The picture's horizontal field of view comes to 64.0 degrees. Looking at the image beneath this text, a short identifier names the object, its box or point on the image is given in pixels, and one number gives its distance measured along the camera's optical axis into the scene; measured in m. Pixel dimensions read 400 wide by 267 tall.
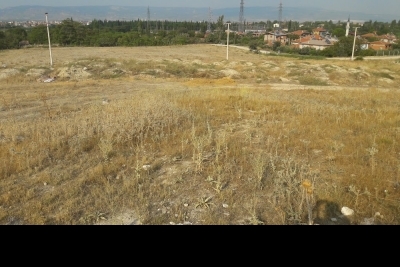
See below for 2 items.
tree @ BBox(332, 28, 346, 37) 102.69
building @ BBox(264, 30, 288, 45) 101.74
